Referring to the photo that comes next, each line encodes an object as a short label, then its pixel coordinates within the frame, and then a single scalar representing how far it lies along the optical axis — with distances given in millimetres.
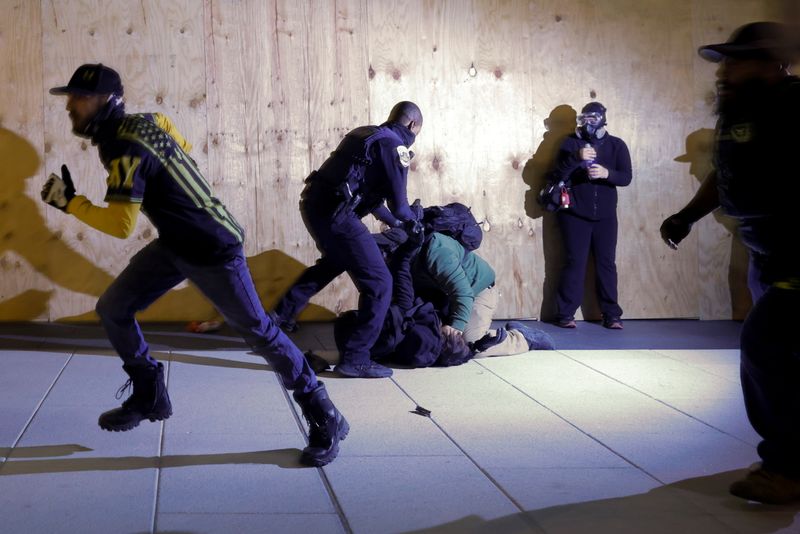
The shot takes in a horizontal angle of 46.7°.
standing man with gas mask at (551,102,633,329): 8008
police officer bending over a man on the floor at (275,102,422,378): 5609
